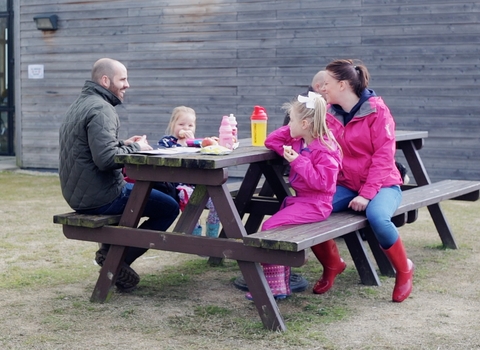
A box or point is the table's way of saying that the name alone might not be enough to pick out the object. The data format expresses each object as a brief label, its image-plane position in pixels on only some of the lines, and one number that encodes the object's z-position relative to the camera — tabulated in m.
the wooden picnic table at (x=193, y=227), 4.06
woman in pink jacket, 4.66
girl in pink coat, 4.34
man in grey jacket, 4.43
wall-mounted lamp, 12.11
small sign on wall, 12.50
